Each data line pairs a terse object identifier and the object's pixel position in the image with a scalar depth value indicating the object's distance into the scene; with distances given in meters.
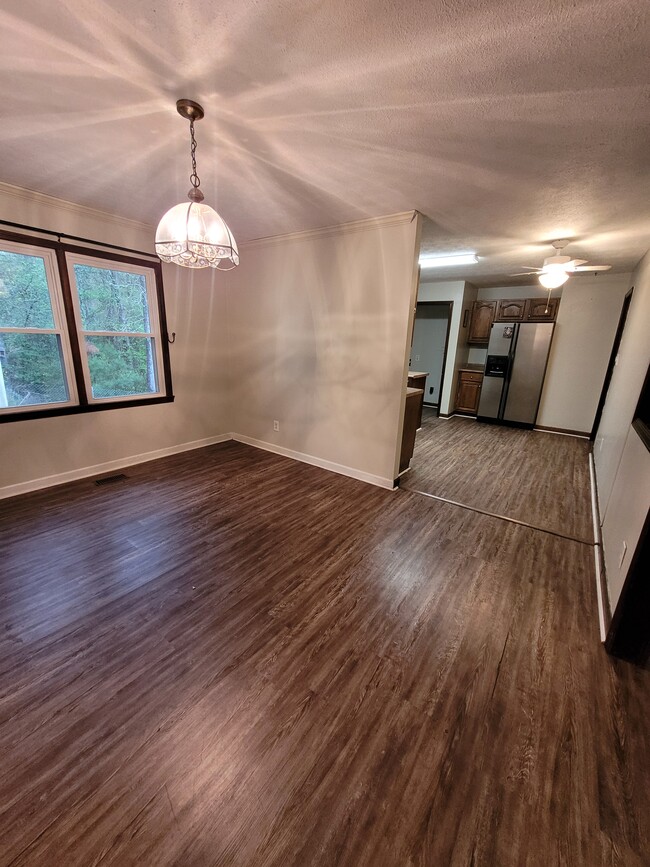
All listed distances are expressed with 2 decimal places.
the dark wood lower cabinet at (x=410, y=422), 3.54
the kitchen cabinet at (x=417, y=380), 4.23
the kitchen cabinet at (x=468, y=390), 6.39
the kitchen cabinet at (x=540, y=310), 5.50
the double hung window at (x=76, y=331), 2.91
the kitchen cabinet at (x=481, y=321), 6.28
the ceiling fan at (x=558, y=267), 3.44
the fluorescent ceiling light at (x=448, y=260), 4.32
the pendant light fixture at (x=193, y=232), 1.77
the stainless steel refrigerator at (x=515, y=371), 5.54
